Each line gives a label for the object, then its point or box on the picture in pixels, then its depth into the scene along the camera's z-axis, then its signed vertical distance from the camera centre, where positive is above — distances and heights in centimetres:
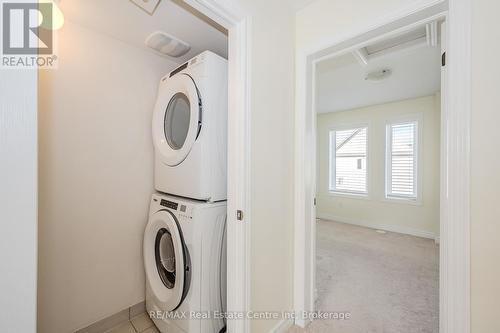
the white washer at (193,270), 128 -65
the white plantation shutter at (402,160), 381 +10
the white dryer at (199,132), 132 +21
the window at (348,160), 442 +11
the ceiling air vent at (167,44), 163 +98
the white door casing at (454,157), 97 +4
